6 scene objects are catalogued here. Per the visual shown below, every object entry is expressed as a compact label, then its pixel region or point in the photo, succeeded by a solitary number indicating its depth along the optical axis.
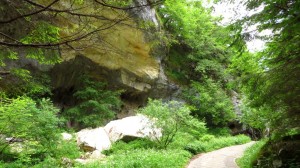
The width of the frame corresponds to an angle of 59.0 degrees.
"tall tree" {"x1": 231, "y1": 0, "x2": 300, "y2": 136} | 6.20
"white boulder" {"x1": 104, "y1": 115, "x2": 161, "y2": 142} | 16.05
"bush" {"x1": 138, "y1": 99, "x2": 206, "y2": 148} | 14.89
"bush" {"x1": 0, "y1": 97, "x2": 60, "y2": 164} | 9.77
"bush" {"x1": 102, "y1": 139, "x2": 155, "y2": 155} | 15.36
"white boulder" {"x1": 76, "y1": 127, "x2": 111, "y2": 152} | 15.59
